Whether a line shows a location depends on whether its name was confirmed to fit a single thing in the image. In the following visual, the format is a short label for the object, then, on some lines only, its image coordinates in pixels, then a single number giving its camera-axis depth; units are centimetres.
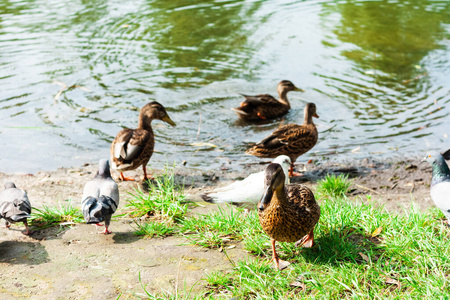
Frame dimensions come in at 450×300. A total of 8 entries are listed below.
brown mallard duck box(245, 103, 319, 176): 692
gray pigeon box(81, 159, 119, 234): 450
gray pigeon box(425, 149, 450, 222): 449
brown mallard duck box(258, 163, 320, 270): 391
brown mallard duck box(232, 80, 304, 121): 863
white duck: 515
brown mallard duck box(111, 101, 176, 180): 626
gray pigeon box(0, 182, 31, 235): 452
